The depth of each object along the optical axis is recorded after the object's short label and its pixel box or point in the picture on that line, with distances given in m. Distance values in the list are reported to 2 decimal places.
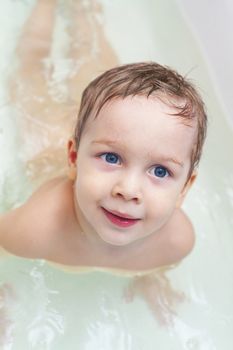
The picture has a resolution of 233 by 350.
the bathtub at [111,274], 1.38
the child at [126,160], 0.99
